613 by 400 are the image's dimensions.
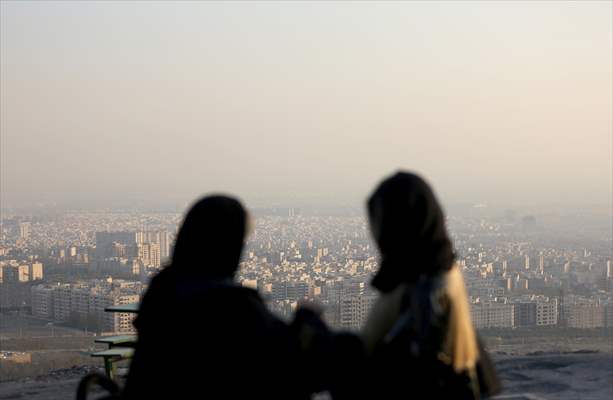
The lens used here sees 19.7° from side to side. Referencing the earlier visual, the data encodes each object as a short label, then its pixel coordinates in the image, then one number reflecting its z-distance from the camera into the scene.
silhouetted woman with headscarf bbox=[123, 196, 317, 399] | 5.33
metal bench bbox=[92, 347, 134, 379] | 11.69
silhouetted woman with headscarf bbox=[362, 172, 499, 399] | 5.14
